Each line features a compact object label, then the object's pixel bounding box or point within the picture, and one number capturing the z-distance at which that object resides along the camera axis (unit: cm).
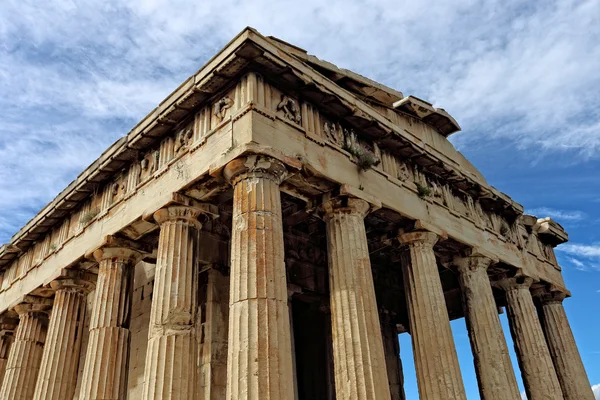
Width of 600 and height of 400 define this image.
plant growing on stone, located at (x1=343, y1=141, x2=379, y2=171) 1284
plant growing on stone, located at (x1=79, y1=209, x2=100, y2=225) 1499
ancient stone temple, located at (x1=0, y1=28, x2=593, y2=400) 1037
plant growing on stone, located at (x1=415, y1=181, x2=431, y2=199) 1484
